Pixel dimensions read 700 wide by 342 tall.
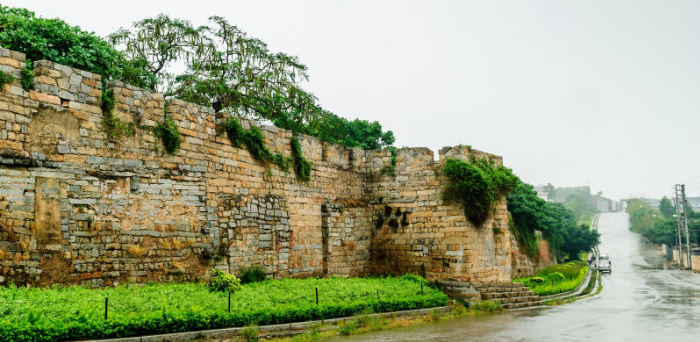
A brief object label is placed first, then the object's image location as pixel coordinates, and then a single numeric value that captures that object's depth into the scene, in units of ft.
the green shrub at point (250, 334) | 29.50
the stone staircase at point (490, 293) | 49.70
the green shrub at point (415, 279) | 50.25
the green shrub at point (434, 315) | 41.98
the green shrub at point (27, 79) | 30.45
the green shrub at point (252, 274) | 41.91
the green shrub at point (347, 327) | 33.93
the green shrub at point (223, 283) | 36.60
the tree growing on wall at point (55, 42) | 44.16
